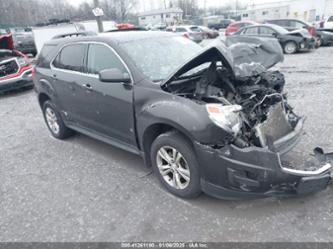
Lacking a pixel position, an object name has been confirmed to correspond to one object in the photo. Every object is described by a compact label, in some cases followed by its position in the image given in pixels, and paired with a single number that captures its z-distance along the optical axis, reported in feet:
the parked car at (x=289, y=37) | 41.83
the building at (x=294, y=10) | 123.54
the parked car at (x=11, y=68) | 27.43
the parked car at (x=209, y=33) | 86.32
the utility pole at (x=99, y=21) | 49.65
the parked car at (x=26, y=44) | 60.64
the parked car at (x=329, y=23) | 55.01
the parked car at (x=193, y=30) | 73.56
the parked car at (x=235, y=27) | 59.51
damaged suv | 8.12
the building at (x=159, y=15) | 231.18
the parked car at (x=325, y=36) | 46.80
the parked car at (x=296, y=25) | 46.26
